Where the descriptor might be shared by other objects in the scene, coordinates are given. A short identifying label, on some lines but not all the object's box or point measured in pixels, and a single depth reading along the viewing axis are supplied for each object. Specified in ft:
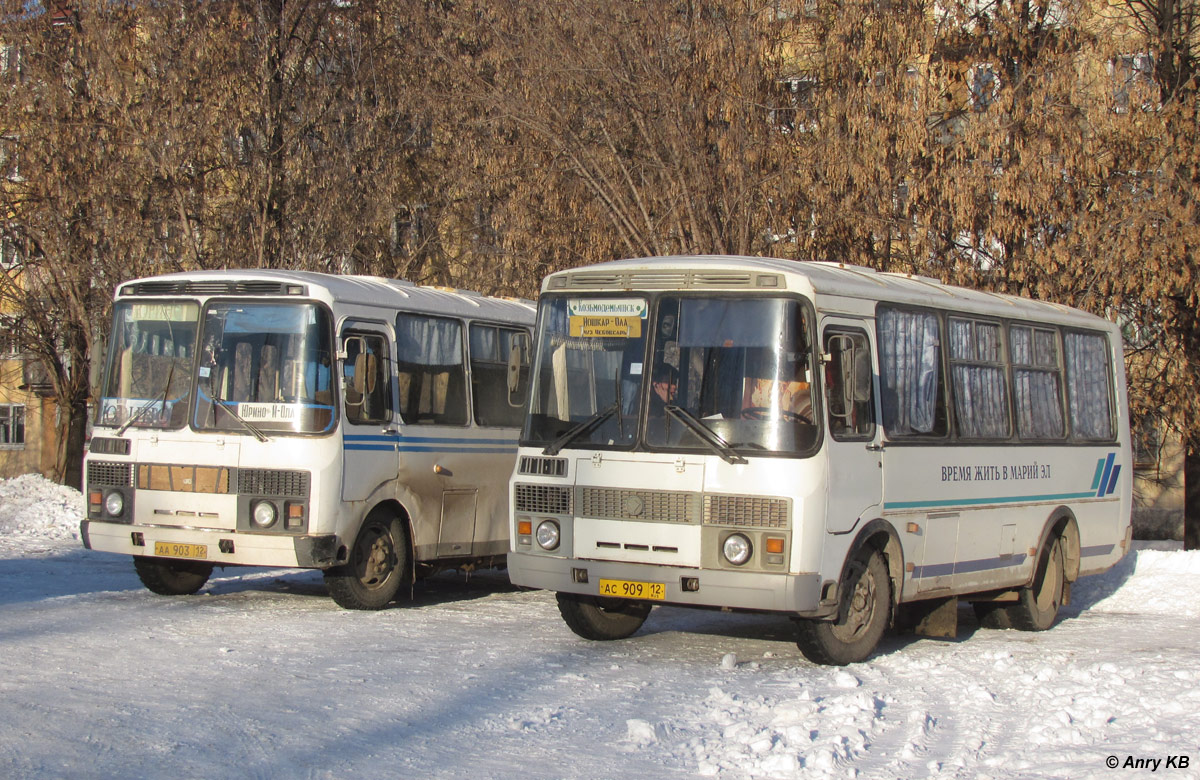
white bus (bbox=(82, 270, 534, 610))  39.75
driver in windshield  32.68
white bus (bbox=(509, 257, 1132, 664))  31.65
